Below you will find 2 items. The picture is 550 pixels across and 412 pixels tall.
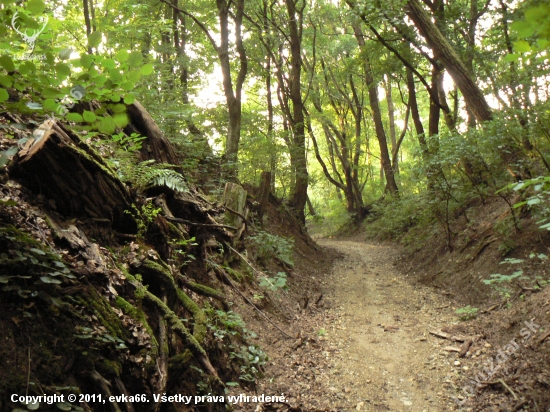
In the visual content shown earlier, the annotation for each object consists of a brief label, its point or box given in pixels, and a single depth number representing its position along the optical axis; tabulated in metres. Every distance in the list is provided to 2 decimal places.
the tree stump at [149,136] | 5.33
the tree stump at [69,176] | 3.11
